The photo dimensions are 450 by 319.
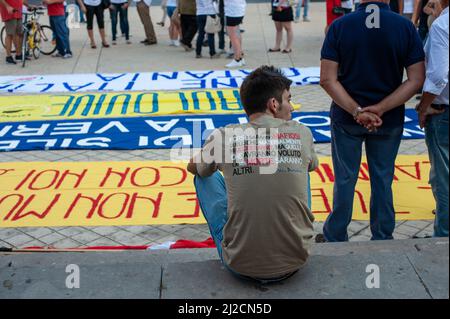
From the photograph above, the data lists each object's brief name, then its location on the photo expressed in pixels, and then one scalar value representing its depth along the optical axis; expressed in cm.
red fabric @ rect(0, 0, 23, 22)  1048
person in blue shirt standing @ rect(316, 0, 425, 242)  370
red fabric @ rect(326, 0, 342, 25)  1057
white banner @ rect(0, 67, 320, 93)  931
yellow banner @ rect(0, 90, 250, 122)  798
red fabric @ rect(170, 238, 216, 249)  428
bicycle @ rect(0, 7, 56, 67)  1104
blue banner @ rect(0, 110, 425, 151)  679
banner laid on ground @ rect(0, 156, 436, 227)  499
